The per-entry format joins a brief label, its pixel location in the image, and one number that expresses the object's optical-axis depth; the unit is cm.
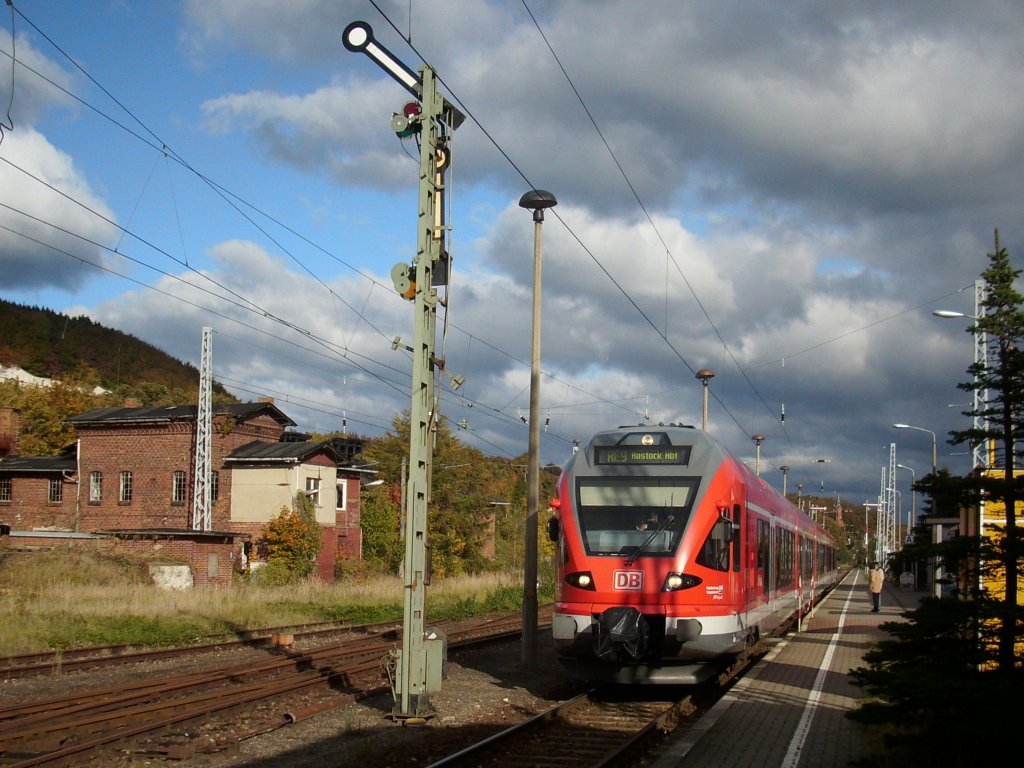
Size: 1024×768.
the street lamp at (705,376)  2805
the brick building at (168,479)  4625
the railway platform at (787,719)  913
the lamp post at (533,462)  1670
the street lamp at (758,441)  4525
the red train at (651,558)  1224
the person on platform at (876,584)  2821
